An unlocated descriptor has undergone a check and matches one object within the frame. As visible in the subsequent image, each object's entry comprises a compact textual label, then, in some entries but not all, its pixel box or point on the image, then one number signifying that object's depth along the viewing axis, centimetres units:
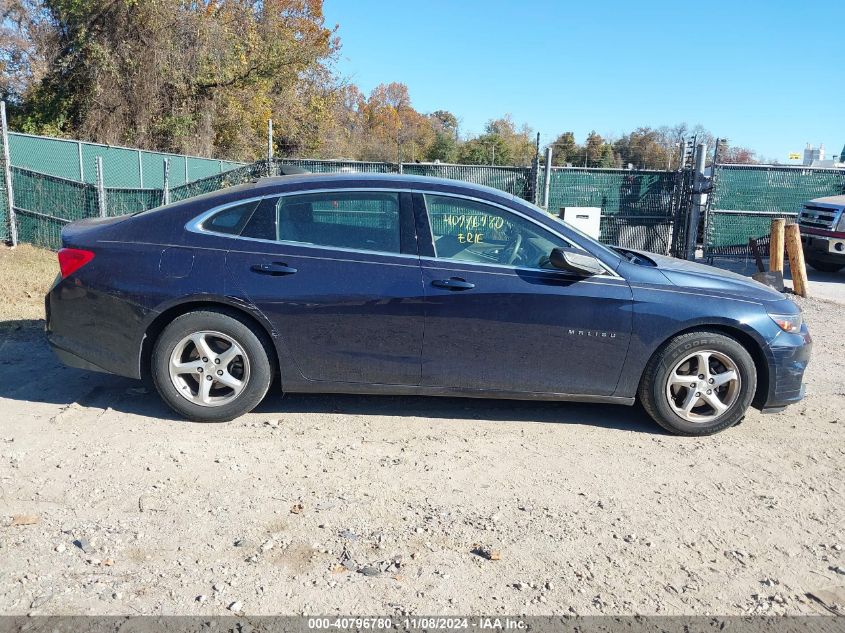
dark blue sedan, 464
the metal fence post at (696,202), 1459
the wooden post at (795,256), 1127
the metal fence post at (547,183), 1440
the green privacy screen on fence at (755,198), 1543
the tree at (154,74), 2520
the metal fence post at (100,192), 1155
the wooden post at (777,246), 1141
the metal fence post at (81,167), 1763
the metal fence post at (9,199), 1177
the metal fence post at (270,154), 1418
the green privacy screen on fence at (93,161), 1669
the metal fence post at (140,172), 2056
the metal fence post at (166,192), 1257
